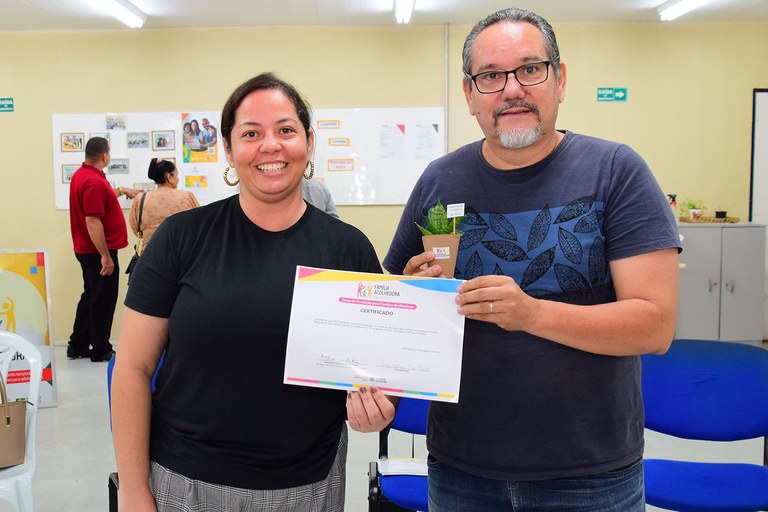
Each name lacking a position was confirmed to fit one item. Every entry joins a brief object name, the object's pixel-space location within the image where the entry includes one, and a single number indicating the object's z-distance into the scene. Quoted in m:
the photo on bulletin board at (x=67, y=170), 6.40
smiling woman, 1.30
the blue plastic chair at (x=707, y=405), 2.23
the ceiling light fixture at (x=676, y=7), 5.61
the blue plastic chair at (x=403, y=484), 2.11
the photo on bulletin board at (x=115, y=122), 6.34
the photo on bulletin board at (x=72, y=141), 6.36
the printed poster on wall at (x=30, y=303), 4.47
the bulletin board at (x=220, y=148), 6.34
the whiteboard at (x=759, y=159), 6.37
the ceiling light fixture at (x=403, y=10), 5.47
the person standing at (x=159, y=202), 5.12
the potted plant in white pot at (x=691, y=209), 6.10
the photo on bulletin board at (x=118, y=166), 6.36
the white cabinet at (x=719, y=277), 5.98
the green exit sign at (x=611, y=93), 6.35
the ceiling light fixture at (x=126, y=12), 5.38
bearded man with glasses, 1.25
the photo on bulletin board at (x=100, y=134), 6.33
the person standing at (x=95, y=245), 5.52
